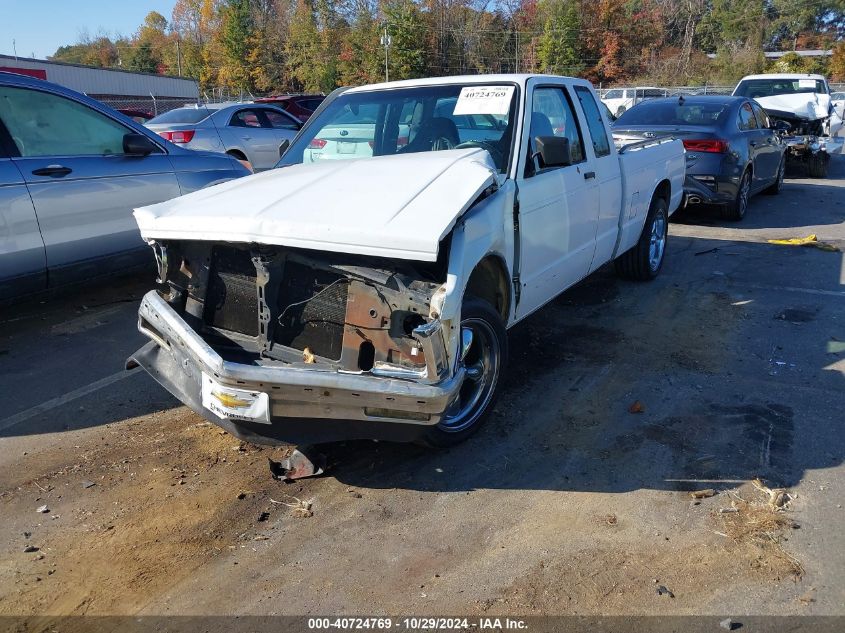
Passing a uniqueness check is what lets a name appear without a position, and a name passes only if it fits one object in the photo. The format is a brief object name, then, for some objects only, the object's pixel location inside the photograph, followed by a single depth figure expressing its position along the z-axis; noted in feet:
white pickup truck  10.25
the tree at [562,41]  179.52
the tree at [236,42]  211.00
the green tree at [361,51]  181.27
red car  60.34
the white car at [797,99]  50.26
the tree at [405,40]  173.06
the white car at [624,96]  92.68
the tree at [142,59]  261.65
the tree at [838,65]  152.37
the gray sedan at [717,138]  32.45
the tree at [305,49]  205.05
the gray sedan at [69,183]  17.16
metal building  115.14
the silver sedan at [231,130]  41.22
